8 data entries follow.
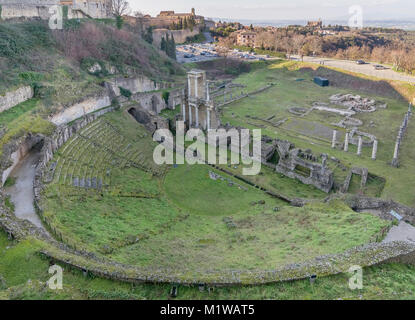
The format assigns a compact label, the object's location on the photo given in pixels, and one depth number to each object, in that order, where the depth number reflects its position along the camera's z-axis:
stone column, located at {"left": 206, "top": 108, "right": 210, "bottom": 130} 42.84
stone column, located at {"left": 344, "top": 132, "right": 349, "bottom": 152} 39.89
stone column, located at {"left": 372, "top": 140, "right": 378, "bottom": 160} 37.75
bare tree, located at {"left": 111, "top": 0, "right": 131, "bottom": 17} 76.35
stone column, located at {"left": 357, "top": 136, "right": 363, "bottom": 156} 38.66
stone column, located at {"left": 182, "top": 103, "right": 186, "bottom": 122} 44.88
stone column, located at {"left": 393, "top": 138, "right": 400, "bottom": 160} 36.19
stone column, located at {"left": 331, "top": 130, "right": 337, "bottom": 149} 41.13
